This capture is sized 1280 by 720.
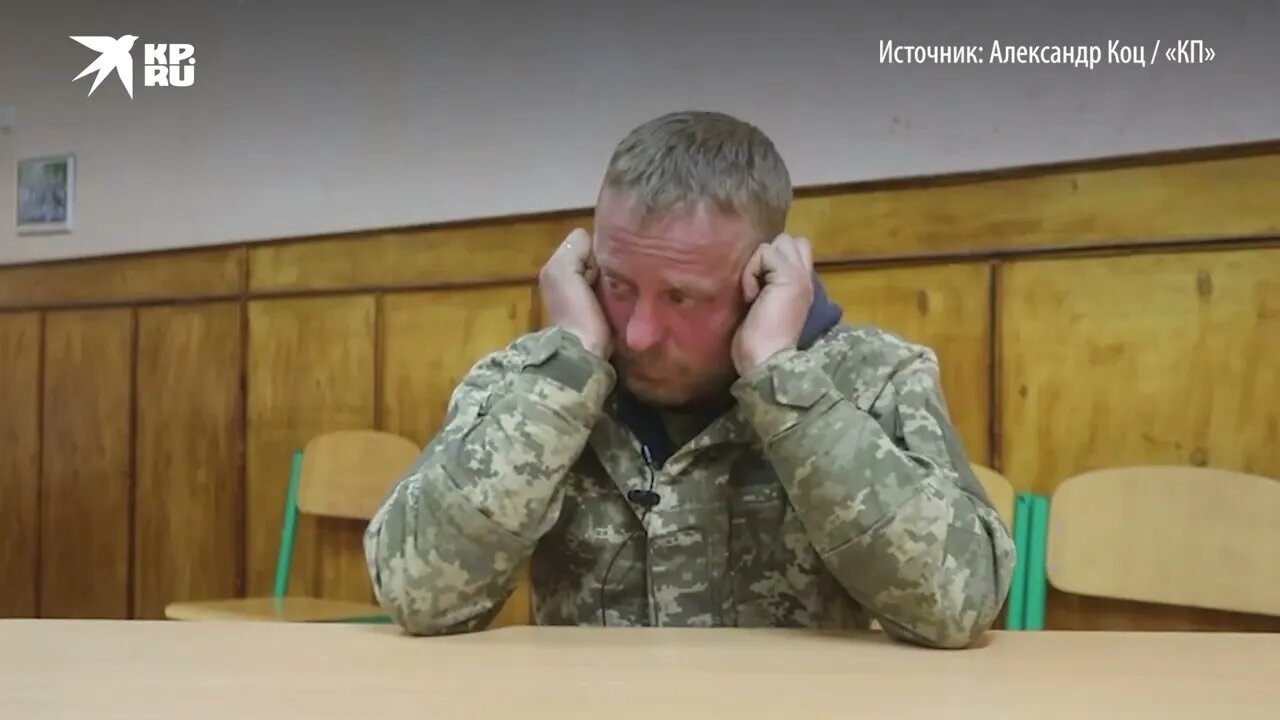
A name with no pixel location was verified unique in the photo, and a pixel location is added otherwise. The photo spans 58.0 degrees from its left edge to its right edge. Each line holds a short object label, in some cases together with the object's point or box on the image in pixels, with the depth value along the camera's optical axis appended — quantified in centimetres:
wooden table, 76
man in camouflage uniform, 105
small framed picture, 362
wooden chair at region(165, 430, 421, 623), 268
